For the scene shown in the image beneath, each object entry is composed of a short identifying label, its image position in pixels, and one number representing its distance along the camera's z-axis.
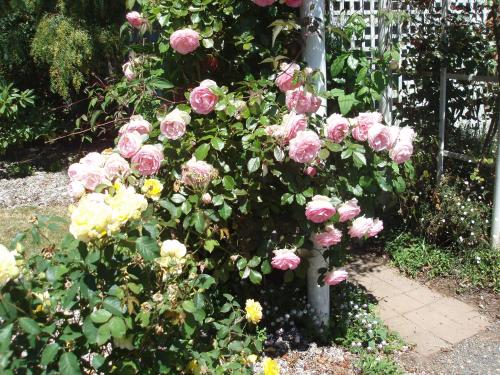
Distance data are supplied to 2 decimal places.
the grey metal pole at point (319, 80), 3.06
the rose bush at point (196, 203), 1.77
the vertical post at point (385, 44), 4.45
